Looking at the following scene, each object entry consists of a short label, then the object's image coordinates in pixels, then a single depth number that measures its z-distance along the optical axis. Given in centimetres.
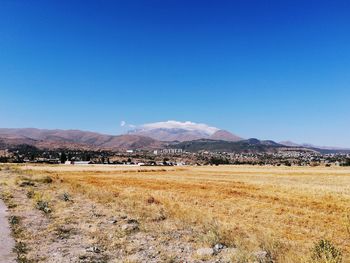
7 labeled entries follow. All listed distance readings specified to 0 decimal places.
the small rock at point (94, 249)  1271
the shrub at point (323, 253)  1061
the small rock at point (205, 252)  1245
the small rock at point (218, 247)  1292
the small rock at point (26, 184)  3947
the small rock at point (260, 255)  1190
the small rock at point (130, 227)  1602
